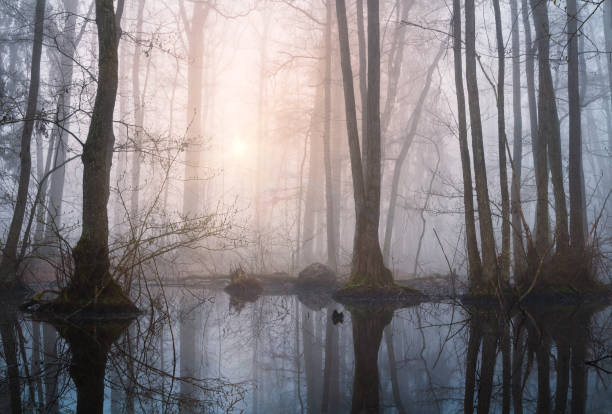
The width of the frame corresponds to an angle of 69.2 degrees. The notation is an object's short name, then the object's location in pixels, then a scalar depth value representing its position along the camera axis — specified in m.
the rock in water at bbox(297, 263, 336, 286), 11.94
